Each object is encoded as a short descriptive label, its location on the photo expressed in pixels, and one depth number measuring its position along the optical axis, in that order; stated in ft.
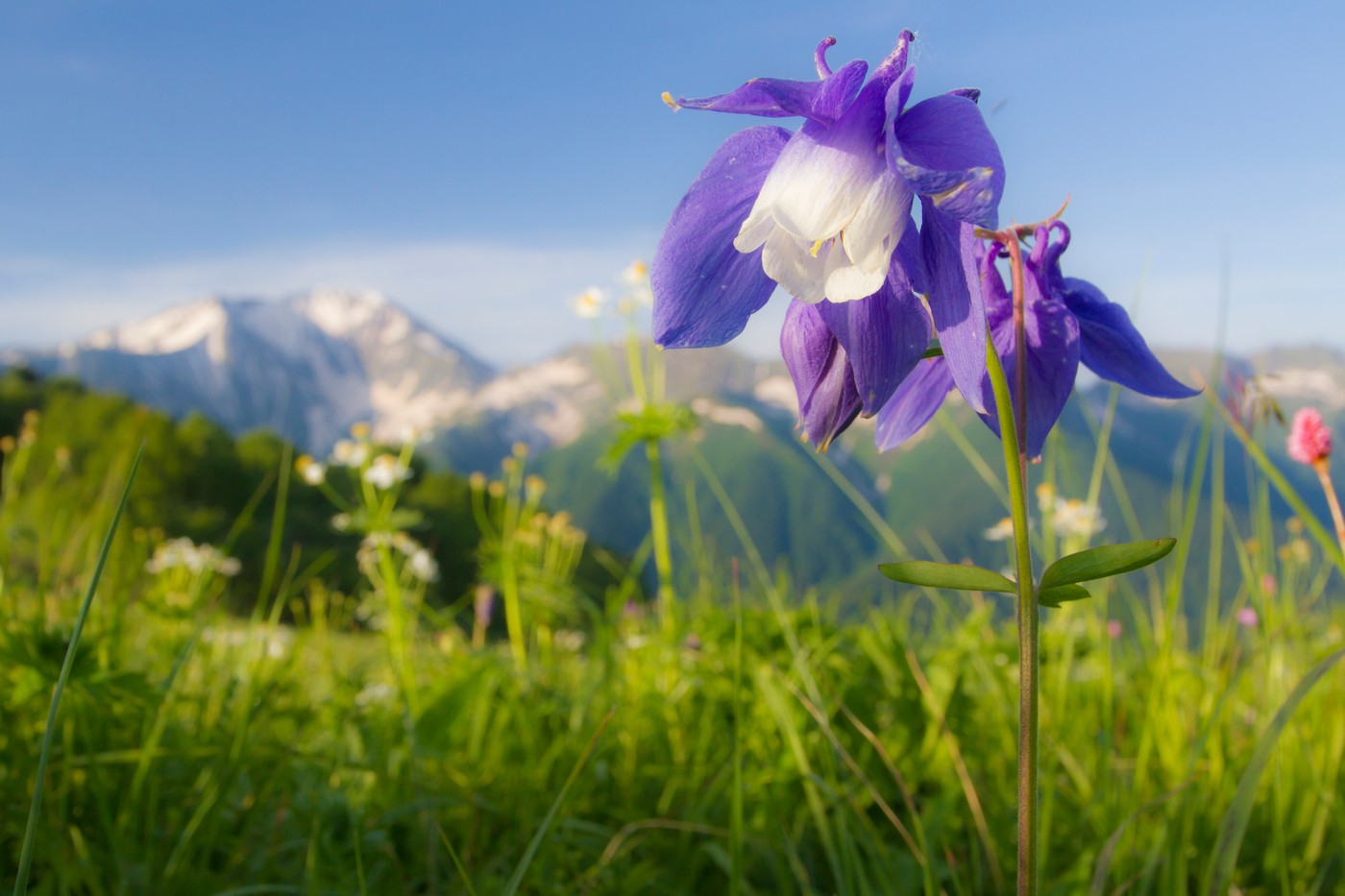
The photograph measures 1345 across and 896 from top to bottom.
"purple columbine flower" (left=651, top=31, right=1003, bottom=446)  0.57
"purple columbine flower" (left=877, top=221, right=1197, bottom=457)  0.68
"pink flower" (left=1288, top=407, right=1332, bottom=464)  1.01
